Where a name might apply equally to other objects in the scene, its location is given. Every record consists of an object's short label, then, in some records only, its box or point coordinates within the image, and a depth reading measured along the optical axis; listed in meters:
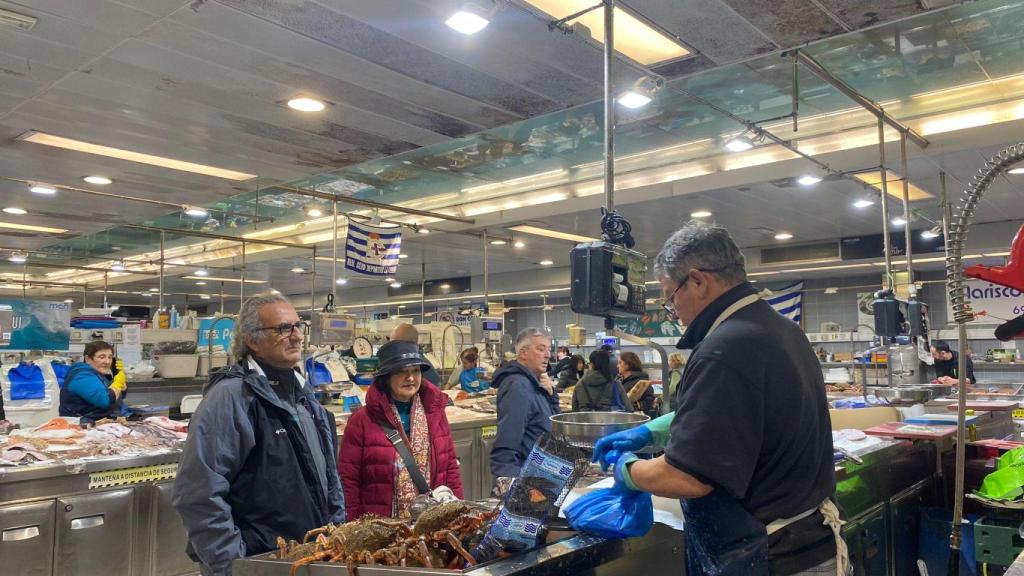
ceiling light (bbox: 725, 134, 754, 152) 6.09
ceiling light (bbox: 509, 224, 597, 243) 11.55
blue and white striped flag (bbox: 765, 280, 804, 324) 15.23
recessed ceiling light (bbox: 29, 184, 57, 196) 7.70
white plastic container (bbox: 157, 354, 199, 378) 8.88
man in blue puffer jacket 3.82
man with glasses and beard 2.46
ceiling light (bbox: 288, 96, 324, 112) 5.18
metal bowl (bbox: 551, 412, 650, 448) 2.28
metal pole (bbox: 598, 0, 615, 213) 2.85
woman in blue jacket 6.46
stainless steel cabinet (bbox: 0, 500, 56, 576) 4.29
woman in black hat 3.39
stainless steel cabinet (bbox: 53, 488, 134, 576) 4.51
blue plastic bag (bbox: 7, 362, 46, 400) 7.10
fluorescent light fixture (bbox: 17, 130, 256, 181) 6.23
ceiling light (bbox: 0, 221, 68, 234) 10.09
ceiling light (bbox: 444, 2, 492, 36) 3.62
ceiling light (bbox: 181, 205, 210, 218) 8.64
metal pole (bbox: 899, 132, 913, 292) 6.81
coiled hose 2.07
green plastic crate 3.11
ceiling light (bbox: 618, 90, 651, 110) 4.71
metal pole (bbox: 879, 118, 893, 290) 6.55
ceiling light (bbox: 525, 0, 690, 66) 4.04
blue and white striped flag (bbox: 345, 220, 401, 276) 8.88
